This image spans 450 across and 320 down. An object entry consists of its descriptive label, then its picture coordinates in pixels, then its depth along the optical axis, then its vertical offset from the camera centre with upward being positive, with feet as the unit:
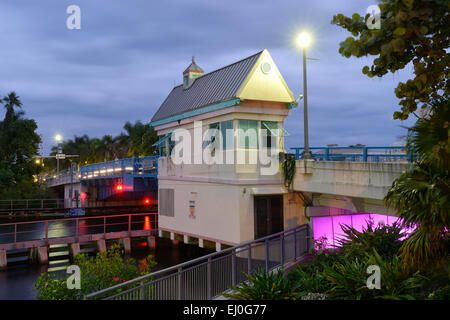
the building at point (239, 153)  60.44 +2.03
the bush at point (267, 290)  33.40 -10.36
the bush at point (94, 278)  35.24 -10.19
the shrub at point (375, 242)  41.73 -8.01
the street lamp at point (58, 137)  213.69 +15.82
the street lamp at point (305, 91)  50.90 +9.74
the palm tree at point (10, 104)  228.84 +36.51
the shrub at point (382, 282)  29.66 -8.82
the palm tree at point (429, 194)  25.90 -1.94
